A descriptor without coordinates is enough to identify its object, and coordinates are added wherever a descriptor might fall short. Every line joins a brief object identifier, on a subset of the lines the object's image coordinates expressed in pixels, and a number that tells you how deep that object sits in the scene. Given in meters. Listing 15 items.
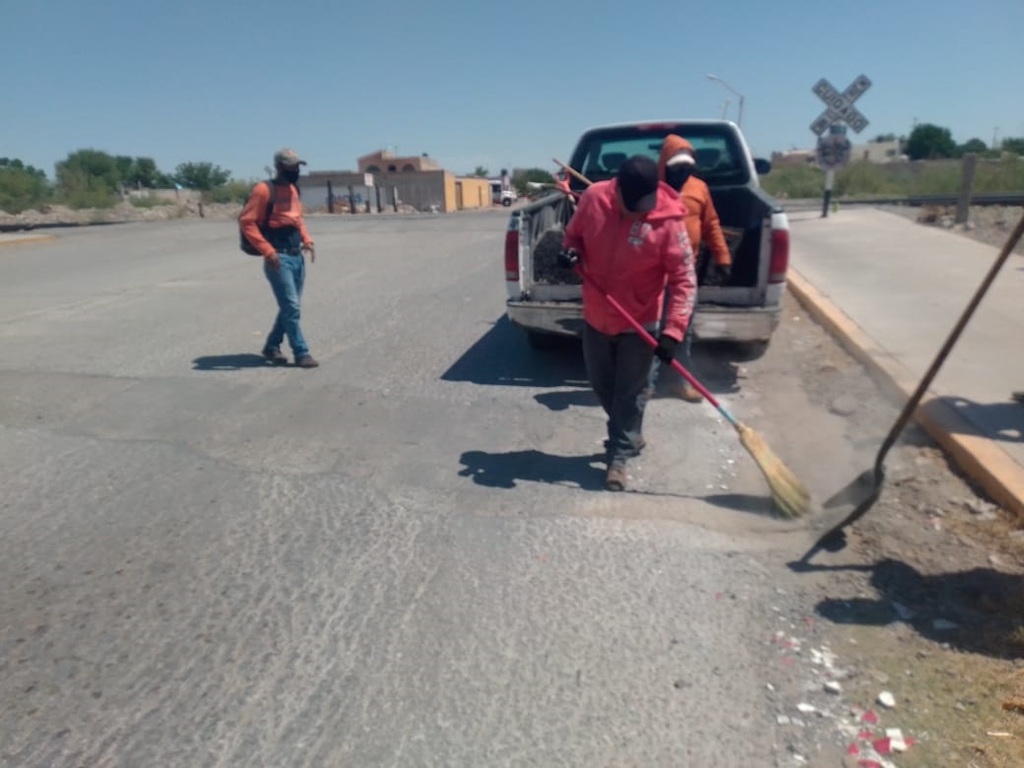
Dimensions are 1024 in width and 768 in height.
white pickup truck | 6.77
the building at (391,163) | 75.38
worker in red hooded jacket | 4.67
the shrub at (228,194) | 56.72
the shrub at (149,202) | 48.97
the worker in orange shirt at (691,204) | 6.09
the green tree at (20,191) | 44.50
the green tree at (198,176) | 86.38
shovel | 4.06
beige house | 56.24
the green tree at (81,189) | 44.81
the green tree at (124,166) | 84.93
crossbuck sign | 18.98
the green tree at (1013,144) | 36.78
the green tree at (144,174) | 87.06
